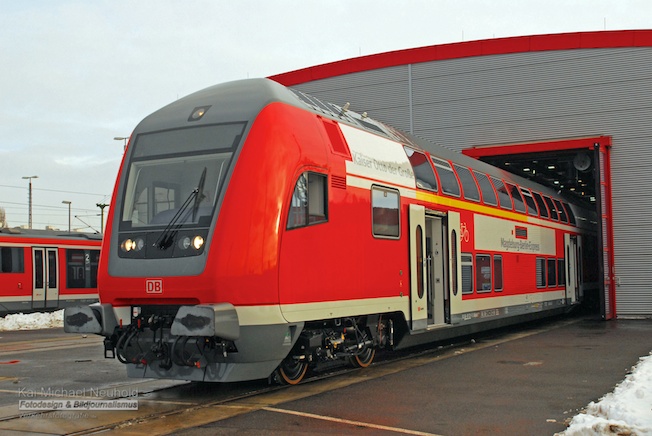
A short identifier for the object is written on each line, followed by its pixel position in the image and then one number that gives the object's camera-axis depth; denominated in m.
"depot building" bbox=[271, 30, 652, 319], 22.56
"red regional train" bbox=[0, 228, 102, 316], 25.14
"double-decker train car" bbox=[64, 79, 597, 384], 8.66
